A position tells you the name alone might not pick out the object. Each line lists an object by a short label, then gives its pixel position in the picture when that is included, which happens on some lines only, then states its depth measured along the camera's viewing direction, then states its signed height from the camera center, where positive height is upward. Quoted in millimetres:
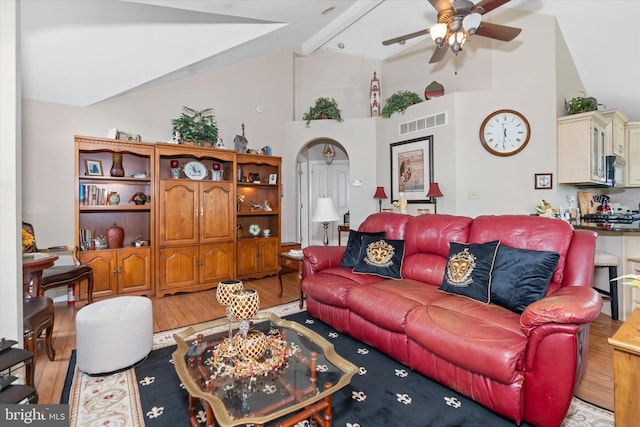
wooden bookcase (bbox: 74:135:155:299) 3502 +46
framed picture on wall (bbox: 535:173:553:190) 3935 +375
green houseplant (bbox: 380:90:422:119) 4828 +1781
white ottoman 2006 -850
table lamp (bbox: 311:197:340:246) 3615 -10
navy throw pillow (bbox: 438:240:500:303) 2113 -447
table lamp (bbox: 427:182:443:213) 4285 +275
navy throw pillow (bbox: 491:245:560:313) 1896 -445
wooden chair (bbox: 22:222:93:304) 2920 -609
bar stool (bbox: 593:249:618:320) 2846 -592
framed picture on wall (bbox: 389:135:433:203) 4582 +681
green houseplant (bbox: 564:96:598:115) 3803 +1337
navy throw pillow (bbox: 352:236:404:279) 2797 -458
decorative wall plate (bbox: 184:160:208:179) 4266 +610
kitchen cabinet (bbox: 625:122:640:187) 5281 +1109
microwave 4551 +627
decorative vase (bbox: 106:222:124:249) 3676 -302
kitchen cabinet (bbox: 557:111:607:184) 3738 +782
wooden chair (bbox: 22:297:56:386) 1910 -714
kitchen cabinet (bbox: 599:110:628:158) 4527 +1218
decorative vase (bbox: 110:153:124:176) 3697 +583
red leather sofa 1485 -674
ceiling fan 2707 +1817
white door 6406 +513
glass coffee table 1260 -807
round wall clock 4051 +1060
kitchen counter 2789 -190
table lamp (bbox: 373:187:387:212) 5020 +280
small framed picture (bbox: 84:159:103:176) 3629 +561
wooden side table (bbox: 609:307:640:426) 1012 -584
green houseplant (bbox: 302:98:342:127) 5332 +1794
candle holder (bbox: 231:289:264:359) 1592 -511
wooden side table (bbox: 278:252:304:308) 3462 -661
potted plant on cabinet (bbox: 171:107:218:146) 4105 +1181
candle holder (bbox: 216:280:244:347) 1643 -450
